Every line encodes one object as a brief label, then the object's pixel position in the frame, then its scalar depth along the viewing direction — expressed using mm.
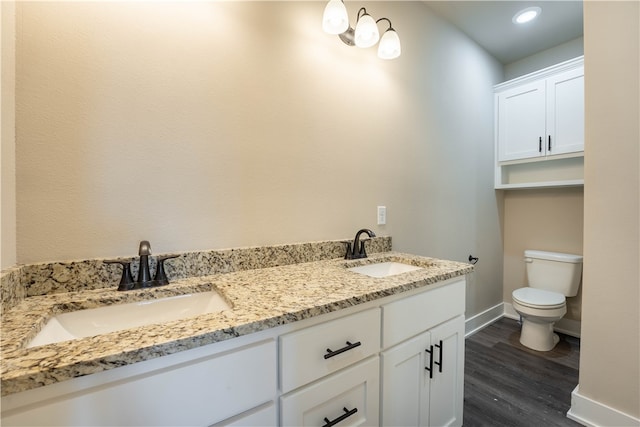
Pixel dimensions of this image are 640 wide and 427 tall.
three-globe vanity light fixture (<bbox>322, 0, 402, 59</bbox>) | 1297
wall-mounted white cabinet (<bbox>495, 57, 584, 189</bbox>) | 2164
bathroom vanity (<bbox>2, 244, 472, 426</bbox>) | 518
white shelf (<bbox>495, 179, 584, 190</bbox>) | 2239
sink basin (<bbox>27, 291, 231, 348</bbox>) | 766
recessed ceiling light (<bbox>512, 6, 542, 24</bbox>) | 2022
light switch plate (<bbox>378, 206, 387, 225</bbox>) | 1739
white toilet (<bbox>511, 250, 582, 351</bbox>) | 2061
